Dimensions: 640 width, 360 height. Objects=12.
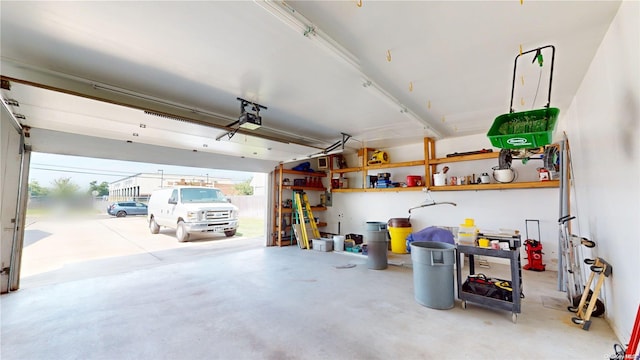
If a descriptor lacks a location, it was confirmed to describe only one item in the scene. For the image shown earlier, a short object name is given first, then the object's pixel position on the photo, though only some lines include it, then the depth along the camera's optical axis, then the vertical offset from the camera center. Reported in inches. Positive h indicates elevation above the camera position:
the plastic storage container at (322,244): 258.5 -52.9
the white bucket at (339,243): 251.8 -49.5
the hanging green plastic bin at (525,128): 83.3 +26.0
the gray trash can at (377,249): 187.3 -41.9
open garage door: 116.2 +44.7
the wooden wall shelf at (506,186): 179.2 +7.4
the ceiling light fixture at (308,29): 69.5 +55.2
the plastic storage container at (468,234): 140.8 -23.9
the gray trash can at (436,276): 116.4 -39.7
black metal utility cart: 104.2 -37.4
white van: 296.8 -18.8
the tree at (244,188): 859.9 +29.1
